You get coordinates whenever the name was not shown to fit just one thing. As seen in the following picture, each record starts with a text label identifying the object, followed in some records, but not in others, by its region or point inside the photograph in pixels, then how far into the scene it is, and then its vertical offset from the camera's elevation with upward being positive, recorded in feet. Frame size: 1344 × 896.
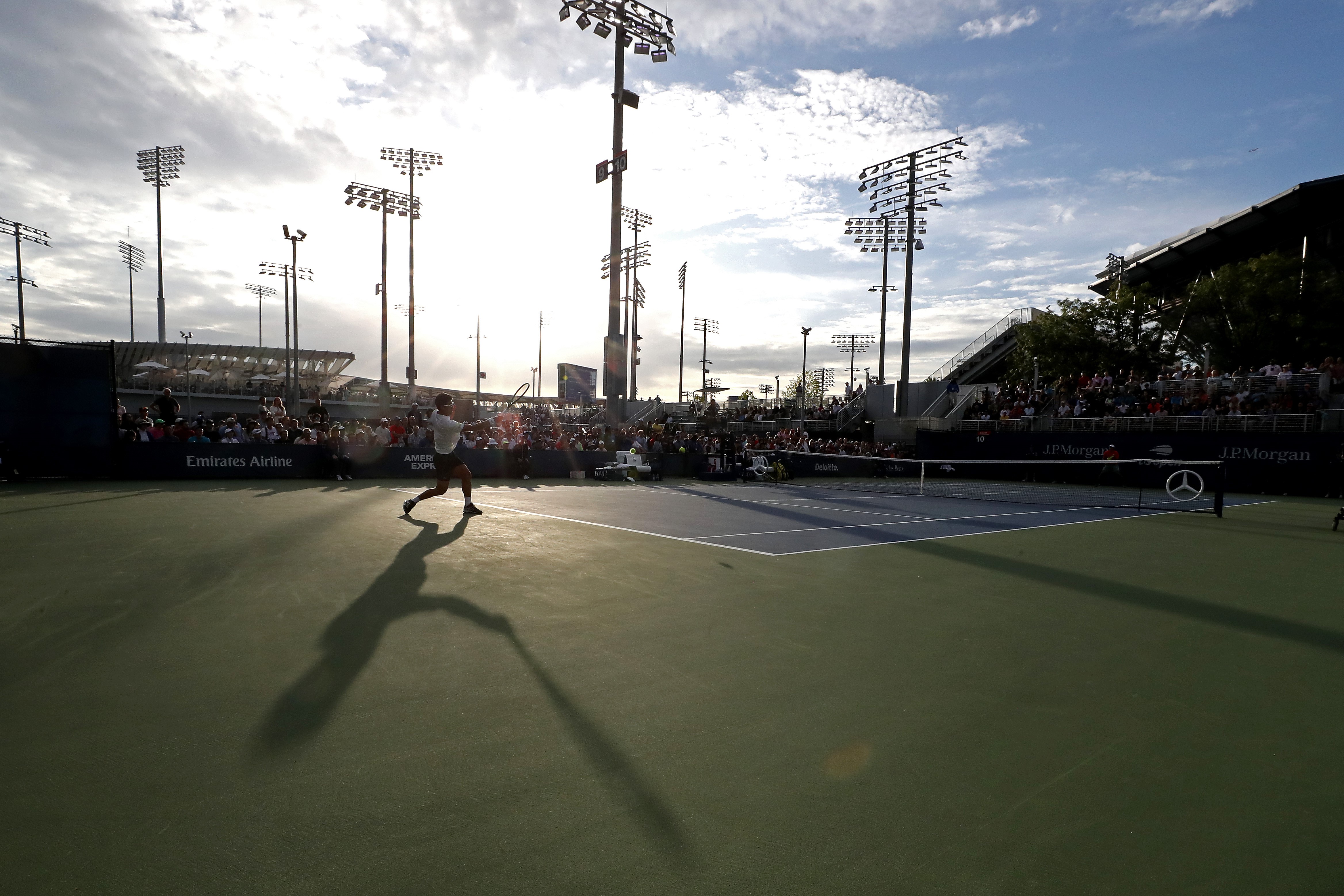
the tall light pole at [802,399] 123.85 +4.06
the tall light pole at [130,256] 232.32 +52.56
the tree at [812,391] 300.20 +16.11
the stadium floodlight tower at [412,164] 135.85 +51.56
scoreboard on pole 217.56 +10.46
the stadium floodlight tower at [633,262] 146.61 +35.03
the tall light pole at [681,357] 211.41 +19.30
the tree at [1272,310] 105.09 +18.82
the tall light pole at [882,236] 140.67 +39.15
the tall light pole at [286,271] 137.22 +39.80
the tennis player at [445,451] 34.88 -1.85
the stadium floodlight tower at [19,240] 139.44 +35.49
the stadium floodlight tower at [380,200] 136.98 +42.84
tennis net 63.82 -6.89
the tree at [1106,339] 123.13 +15.85
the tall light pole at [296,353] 136.26 +12.36
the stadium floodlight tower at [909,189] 125.59 +44.11
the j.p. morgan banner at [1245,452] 73.20 -2.91
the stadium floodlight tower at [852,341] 312.91 +36.84
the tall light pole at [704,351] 258.78 +25.52
